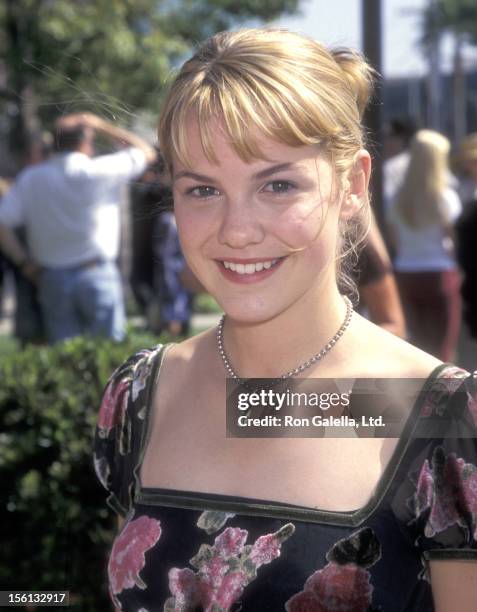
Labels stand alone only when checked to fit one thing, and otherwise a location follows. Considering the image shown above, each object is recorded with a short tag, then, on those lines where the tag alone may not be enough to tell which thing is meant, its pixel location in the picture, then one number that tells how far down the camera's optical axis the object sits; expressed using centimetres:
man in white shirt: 628
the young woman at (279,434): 164
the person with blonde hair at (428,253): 642
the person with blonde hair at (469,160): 696
